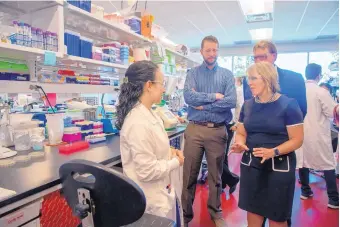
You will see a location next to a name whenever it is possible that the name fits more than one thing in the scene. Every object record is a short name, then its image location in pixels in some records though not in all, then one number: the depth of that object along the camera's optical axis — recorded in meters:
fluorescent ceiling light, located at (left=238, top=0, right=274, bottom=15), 4.52
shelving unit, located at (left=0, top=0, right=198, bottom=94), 1.69
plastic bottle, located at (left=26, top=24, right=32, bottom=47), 1.55
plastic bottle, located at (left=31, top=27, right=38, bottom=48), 1.59
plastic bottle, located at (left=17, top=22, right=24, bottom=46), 1.51
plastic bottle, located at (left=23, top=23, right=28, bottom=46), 1.54
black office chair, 0.74
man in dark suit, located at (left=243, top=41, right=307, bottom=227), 1.76
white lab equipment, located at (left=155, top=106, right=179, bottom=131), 2.37
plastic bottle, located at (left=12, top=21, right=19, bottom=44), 1.49
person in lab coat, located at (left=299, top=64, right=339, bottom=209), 2.70
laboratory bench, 0.92
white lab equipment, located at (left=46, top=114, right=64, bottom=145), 1.76
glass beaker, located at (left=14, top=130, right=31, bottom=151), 1.59
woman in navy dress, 1.47
